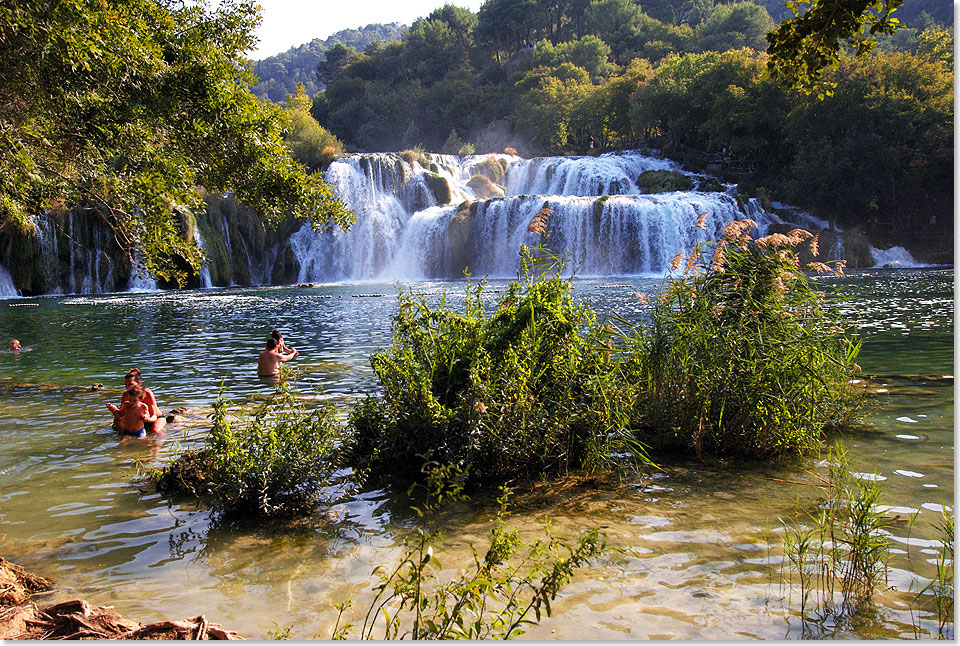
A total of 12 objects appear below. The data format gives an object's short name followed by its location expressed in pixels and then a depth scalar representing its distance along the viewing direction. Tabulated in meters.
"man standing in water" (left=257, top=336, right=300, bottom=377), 11.52
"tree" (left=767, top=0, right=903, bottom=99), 5.12
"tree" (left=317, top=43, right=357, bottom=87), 111.06
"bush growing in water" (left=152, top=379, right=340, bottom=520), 4.85
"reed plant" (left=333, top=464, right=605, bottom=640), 2.57
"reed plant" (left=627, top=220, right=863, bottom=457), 5.93
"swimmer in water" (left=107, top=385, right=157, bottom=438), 7.77
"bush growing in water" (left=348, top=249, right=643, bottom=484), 5.21
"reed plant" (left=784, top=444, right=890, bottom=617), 3.46
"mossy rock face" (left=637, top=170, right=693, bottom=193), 46.69
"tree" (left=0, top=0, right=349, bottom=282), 5.74
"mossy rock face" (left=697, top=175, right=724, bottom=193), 46.94
